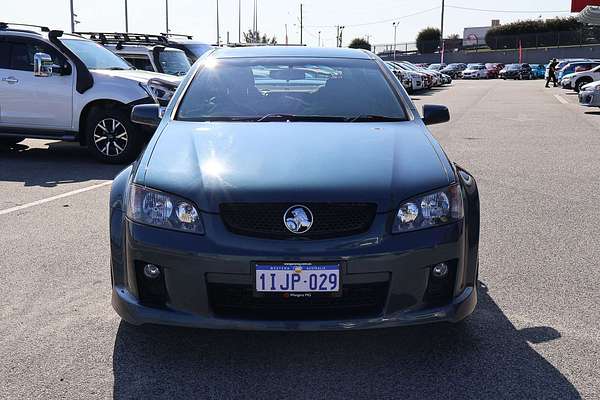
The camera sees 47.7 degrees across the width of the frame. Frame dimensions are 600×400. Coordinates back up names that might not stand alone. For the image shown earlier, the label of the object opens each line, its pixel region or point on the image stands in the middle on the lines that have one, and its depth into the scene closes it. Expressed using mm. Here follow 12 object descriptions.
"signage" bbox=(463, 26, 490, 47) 104375
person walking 38531
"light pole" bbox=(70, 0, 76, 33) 41031
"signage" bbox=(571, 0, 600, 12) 51406
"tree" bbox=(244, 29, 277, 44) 65312
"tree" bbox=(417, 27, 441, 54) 95469
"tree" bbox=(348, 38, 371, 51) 99312
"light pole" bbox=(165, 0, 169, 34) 57938
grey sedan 2951
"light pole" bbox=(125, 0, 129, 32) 49469
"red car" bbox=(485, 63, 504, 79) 63594
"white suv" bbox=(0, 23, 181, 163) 9328
